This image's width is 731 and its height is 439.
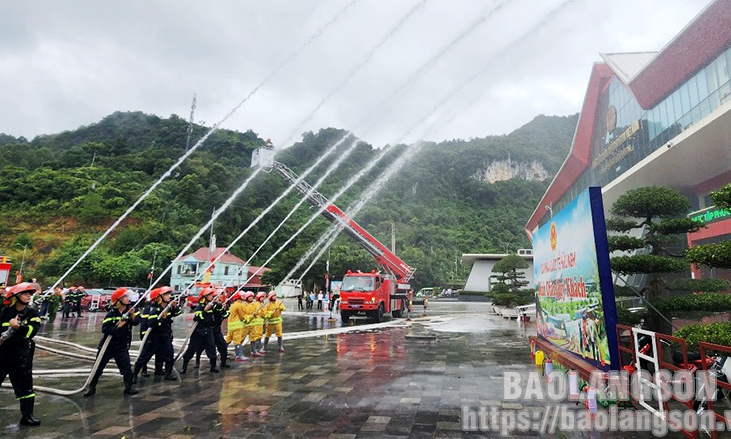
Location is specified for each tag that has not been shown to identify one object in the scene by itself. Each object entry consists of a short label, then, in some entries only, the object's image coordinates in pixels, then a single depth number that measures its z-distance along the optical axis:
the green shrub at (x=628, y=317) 8.78
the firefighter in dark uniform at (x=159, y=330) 7.36
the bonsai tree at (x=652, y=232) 8.76
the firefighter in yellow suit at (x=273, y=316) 10.76
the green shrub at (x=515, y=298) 24.73
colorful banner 5.39
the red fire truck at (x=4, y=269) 15.82
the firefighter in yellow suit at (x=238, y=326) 9.65
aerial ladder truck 19.44
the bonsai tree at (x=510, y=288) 24.92
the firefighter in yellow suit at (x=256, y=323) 9.99
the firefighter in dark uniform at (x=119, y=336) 6.38
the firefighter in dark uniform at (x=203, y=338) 8.09
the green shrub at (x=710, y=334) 5.09
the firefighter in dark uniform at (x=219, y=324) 8.48
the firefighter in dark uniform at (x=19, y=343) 4.88
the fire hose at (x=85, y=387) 6.14
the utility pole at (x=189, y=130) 73.59
